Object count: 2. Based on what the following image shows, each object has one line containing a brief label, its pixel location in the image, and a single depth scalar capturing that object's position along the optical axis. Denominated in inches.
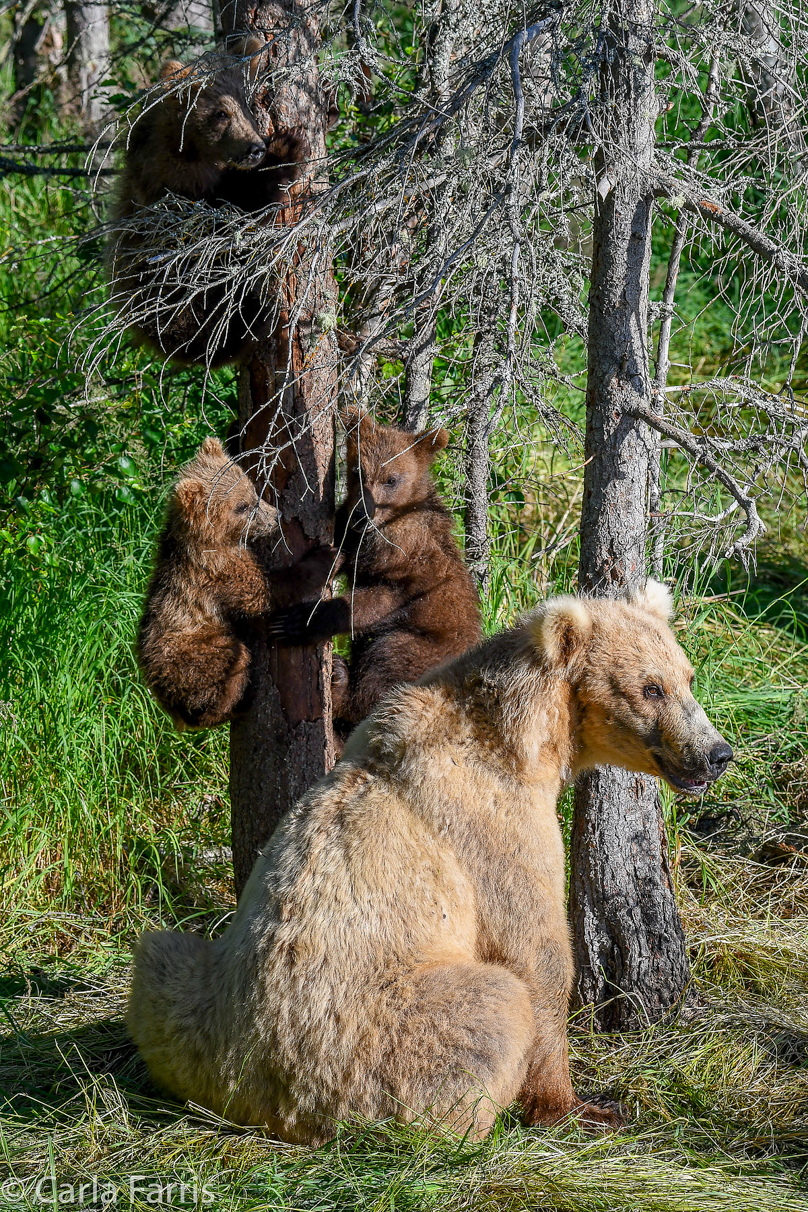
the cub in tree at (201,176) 375.6
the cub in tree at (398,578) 439.8
